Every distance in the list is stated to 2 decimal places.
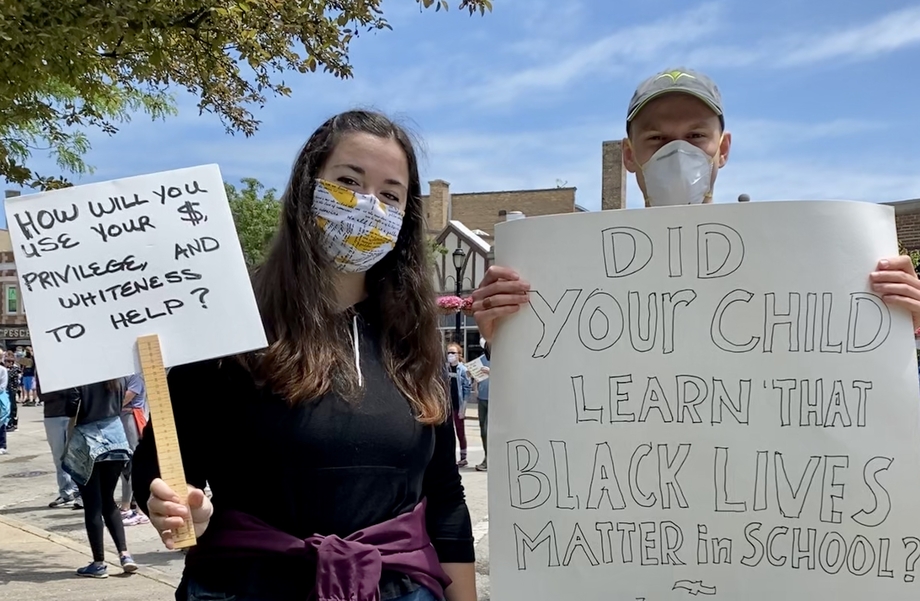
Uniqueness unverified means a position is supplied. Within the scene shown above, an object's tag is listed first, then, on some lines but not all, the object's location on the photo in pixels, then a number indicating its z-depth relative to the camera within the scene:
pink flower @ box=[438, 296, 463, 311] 18.12
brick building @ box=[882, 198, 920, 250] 14.27
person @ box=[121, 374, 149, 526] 7.00
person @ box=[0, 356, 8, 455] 10.63
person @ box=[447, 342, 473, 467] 8.97
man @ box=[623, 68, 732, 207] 2.02
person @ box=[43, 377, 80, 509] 7.04
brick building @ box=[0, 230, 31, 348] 42.88
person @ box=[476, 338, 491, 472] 9.72
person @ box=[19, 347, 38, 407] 24.67
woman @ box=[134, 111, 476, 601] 1.60
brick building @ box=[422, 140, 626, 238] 32.88
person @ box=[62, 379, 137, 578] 5.38
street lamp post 18.61
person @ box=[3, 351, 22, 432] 20.75
